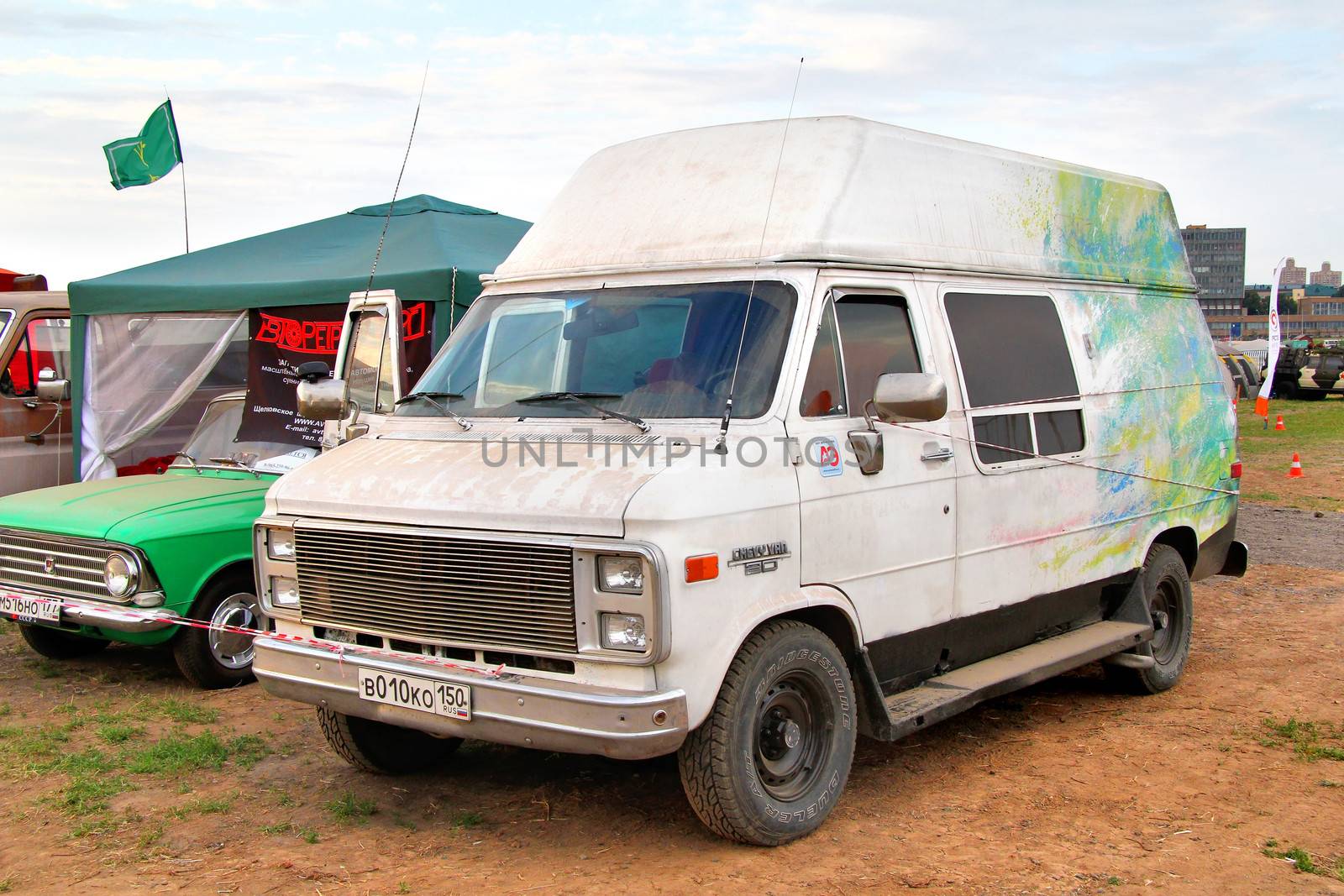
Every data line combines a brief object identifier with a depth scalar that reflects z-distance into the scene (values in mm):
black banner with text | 9273
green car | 6914
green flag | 12281
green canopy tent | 10039
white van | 4328
